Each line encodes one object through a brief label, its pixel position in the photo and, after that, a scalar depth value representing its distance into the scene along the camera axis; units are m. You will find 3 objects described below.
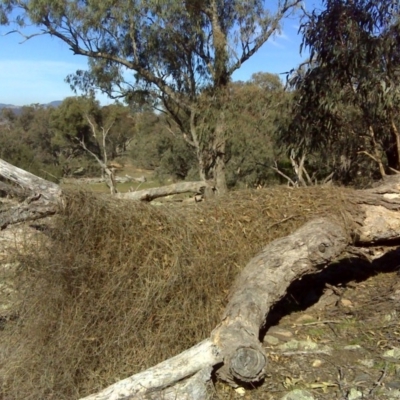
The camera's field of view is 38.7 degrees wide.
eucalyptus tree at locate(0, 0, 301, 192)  18.42
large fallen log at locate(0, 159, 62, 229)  4.12
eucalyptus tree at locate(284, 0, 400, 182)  8.48
